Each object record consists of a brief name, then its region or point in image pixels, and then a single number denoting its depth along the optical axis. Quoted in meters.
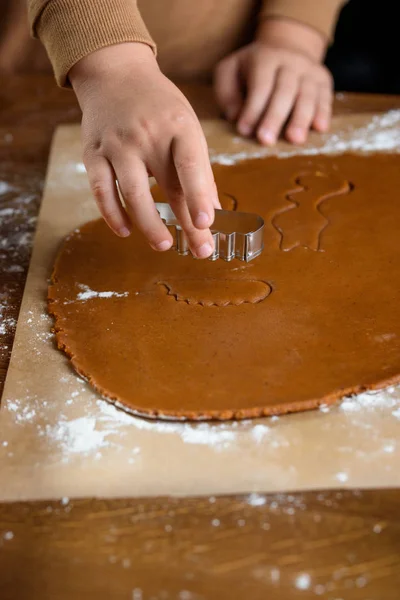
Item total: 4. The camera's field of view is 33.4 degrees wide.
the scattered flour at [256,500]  0.69
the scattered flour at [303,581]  0.61
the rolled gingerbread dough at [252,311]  0.80
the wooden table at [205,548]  0.62
